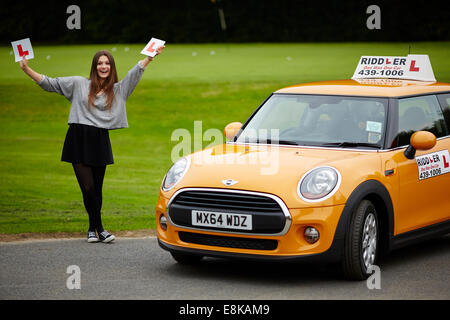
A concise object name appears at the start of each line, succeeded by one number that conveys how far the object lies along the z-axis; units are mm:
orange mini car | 12094
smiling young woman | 15461
